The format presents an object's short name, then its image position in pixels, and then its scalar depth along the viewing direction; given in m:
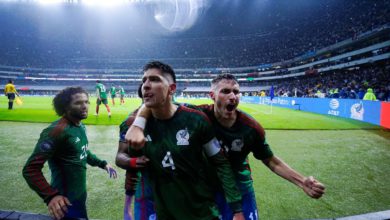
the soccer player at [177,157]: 2.12
